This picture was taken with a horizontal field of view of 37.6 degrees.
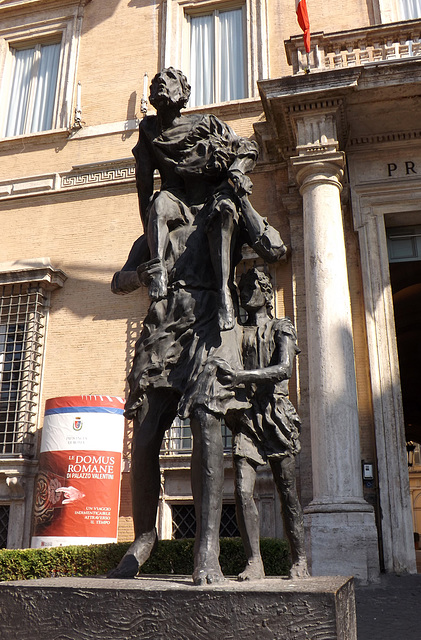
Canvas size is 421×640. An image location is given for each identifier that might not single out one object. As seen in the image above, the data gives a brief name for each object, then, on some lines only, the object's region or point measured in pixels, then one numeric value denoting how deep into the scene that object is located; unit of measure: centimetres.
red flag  1075
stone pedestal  205
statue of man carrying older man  272
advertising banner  953
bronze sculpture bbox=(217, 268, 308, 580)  325
